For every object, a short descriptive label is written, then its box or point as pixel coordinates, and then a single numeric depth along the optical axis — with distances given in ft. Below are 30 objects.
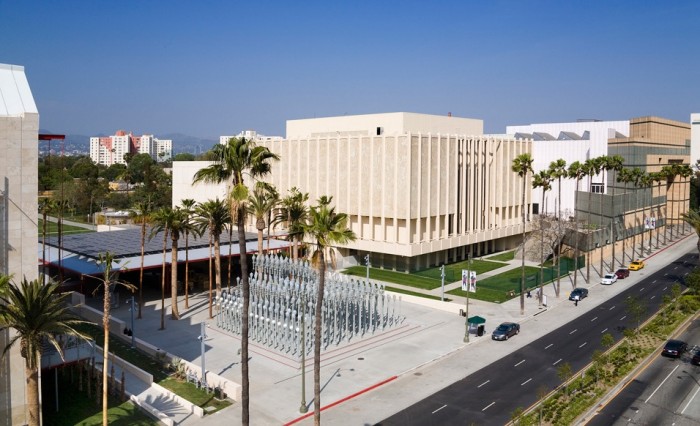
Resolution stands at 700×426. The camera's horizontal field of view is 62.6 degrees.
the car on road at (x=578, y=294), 193.47
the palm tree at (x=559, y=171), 225.97
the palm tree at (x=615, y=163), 258.78
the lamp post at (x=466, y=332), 149.48
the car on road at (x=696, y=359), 130.41
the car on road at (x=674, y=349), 135.27
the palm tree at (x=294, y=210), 202.39
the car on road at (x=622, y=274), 231.50
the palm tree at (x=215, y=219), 165.37
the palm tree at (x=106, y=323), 84.48
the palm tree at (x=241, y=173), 82.16
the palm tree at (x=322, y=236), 87.40
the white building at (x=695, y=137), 433.07
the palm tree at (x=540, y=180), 222.07
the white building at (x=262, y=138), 284.74
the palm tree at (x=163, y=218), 157.22
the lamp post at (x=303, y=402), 106.30
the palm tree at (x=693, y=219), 201.67
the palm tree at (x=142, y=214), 165.93
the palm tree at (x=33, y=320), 80.71
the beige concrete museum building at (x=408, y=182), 231.50
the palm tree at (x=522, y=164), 207.72
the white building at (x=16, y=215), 90.58
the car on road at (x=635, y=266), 247.70
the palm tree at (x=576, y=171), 240.28
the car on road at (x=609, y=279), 220.84
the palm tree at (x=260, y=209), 169.89
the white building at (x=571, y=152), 320.91
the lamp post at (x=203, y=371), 117.39
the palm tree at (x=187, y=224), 163.12
